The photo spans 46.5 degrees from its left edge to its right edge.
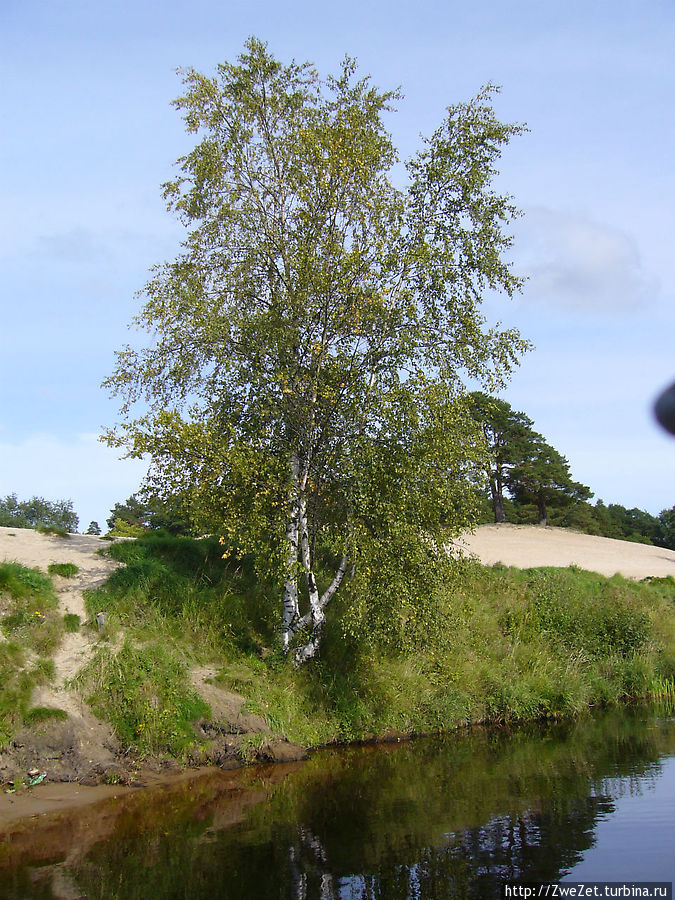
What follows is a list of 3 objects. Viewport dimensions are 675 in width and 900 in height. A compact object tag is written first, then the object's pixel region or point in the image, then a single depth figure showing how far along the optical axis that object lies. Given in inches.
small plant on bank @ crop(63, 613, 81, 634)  759.1
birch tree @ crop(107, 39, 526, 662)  737.0
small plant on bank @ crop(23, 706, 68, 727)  633.0
